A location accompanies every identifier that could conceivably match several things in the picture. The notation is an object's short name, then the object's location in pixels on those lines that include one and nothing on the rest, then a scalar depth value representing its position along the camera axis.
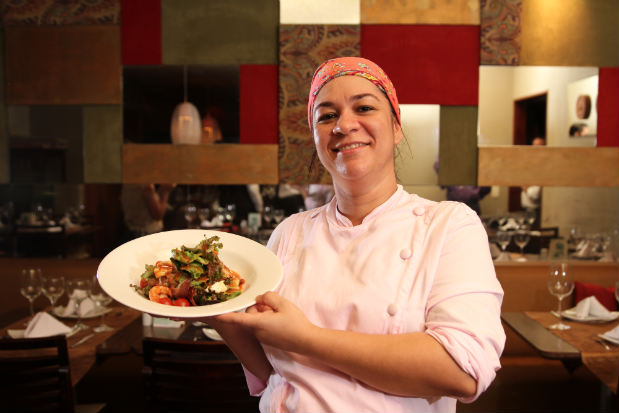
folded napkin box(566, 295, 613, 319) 2.59
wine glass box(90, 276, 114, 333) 2.66
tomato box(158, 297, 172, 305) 1.01
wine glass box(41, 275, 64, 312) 2.65
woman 0.83
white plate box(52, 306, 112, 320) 2.64
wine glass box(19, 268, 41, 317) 2.63
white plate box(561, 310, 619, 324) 2.53
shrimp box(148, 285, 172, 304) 1.01
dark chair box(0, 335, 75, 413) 1.92
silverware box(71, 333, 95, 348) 2.20
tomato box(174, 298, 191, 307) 1.02
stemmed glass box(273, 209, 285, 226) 3.63
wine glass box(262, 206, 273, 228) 3.67
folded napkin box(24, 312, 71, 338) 2.28
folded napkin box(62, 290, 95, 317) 2.59
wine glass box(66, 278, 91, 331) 2.49
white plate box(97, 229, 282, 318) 0.90
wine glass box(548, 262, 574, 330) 2.53
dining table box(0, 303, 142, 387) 2.09
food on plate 1.02
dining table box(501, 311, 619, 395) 2.06
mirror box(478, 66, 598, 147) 3.49
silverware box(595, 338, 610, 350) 2.15
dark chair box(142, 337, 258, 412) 1.91
